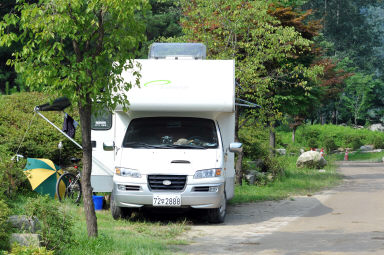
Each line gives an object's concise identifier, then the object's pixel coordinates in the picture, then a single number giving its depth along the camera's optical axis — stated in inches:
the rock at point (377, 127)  2280.1
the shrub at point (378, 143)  1861.5
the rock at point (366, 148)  1840.6
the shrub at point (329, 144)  1829.7
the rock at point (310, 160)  1063.0
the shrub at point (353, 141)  1857.8
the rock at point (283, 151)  1418.3
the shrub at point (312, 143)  1845.0
